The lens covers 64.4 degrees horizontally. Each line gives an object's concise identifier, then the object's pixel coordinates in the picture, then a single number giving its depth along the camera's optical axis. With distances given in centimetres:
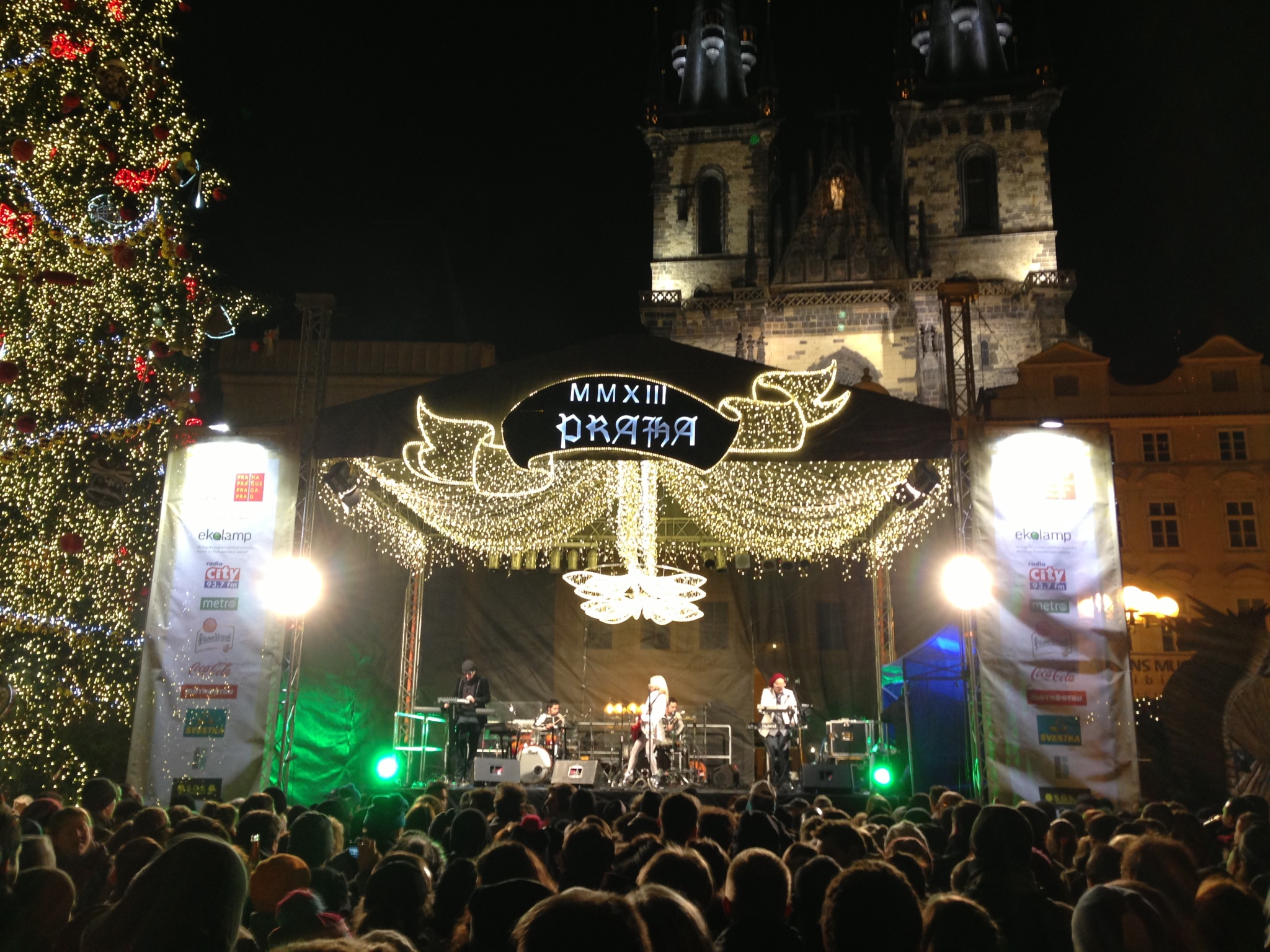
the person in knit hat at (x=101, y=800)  675
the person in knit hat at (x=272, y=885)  402
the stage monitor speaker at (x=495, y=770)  1330
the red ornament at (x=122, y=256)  1157
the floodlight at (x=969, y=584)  1067
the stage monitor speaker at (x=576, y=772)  1363
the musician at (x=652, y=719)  1525
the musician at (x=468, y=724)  1495
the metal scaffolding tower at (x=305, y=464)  1121
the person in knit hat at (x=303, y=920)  325
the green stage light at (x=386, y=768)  1412
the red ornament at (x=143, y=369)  1279
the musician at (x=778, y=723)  1476
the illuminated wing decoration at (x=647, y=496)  1122
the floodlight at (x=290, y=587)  1119
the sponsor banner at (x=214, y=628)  1078
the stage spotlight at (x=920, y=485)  1133
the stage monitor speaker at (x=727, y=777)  1526
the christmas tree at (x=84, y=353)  1158
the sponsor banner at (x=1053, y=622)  1020
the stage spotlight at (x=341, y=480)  1184
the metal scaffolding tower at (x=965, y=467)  1069
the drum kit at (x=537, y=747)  1423
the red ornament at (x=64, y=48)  1169
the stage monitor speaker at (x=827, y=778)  1248
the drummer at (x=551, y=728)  1584
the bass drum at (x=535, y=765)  1410
